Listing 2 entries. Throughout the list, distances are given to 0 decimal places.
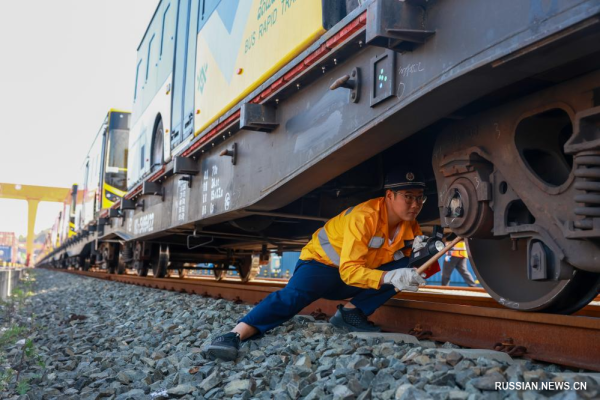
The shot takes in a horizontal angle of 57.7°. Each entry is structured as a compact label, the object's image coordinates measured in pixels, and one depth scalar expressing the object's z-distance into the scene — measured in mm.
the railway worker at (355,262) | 3281
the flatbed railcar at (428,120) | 2211
